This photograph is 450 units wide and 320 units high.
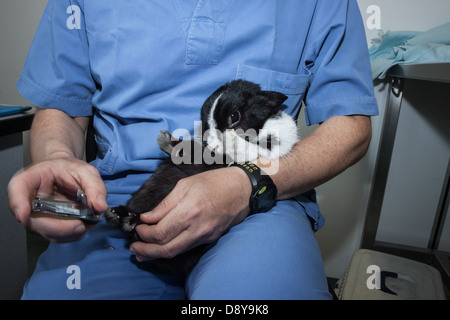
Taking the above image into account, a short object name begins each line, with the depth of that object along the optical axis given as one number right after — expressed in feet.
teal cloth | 3.36
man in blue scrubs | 1.94
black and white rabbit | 2.40
